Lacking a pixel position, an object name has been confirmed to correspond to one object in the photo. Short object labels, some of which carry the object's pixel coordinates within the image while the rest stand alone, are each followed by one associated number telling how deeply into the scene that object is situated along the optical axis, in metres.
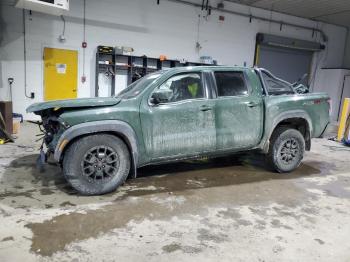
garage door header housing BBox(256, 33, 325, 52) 11.61
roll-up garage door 11.91
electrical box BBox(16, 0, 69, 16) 6.37
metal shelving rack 8.91
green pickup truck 3.52
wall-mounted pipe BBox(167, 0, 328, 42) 10.12
